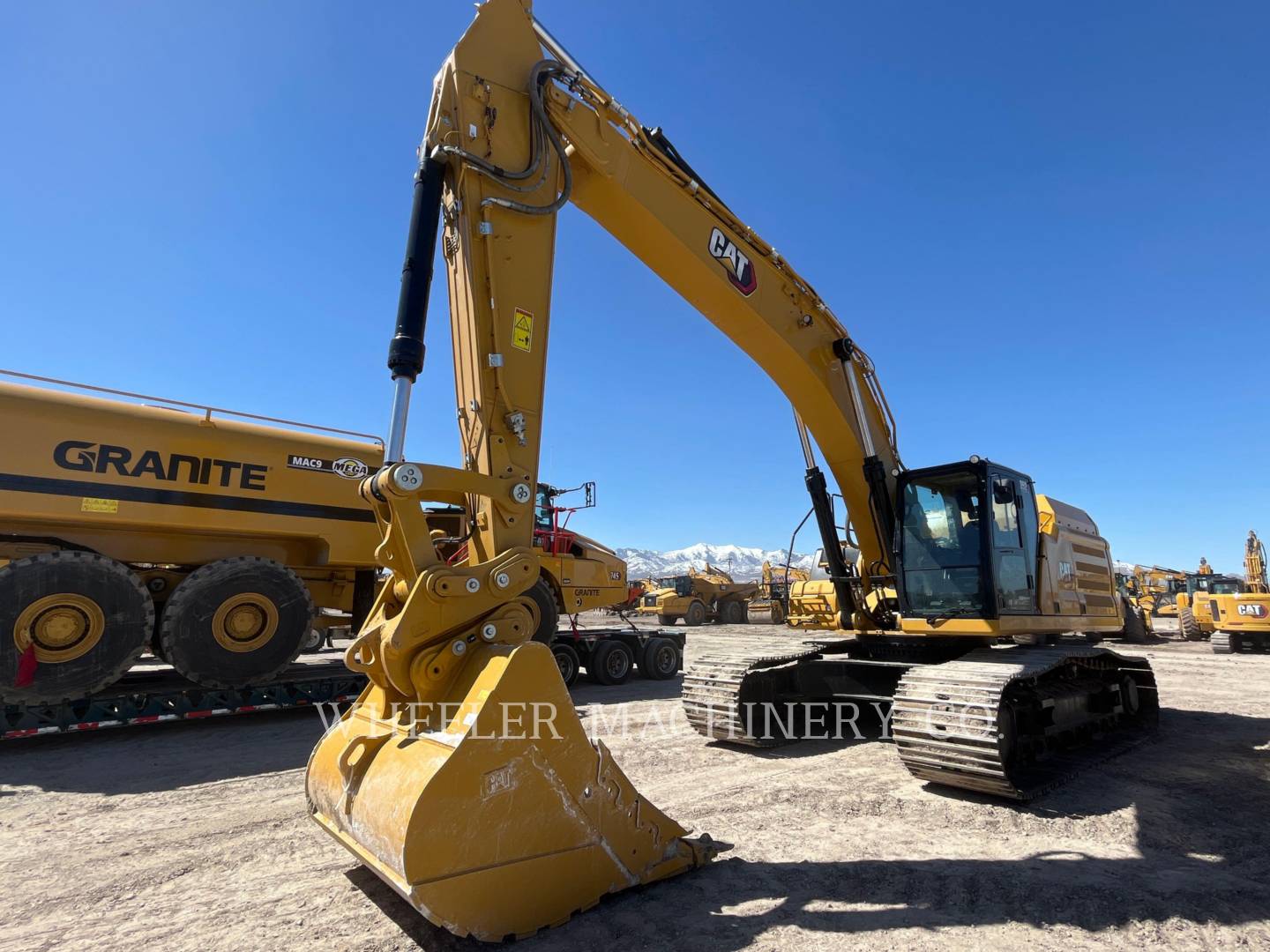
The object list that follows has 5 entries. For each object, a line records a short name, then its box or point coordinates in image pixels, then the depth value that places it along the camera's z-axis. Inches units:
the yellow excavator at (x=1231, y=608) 773.9
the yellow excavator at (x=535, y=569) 128.0
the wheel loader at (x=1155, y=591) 1117.7
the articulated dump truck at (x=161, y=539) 285.3
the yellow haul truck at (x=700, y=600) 1237.7
